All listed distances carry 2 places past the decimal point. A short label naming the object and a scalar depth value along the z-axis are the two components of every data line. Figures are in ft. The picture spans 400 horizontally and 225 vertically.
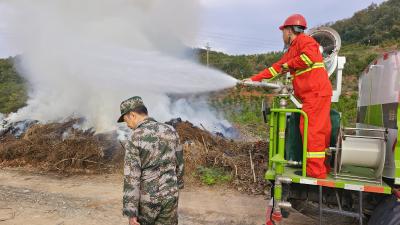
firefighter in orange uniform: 12.84
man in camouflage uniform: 10.55
